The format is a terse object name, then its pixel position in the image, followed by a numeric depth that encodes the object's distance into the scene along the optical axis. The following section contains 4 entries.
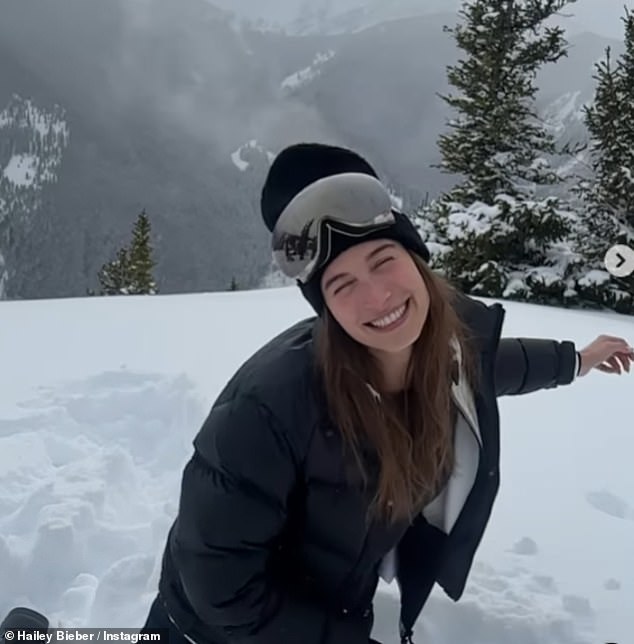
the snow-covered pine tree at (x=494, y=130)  10.38
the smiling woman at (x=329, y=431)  1.16
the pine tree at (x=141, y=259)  23.33
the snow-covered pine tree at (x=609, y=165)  9.77
